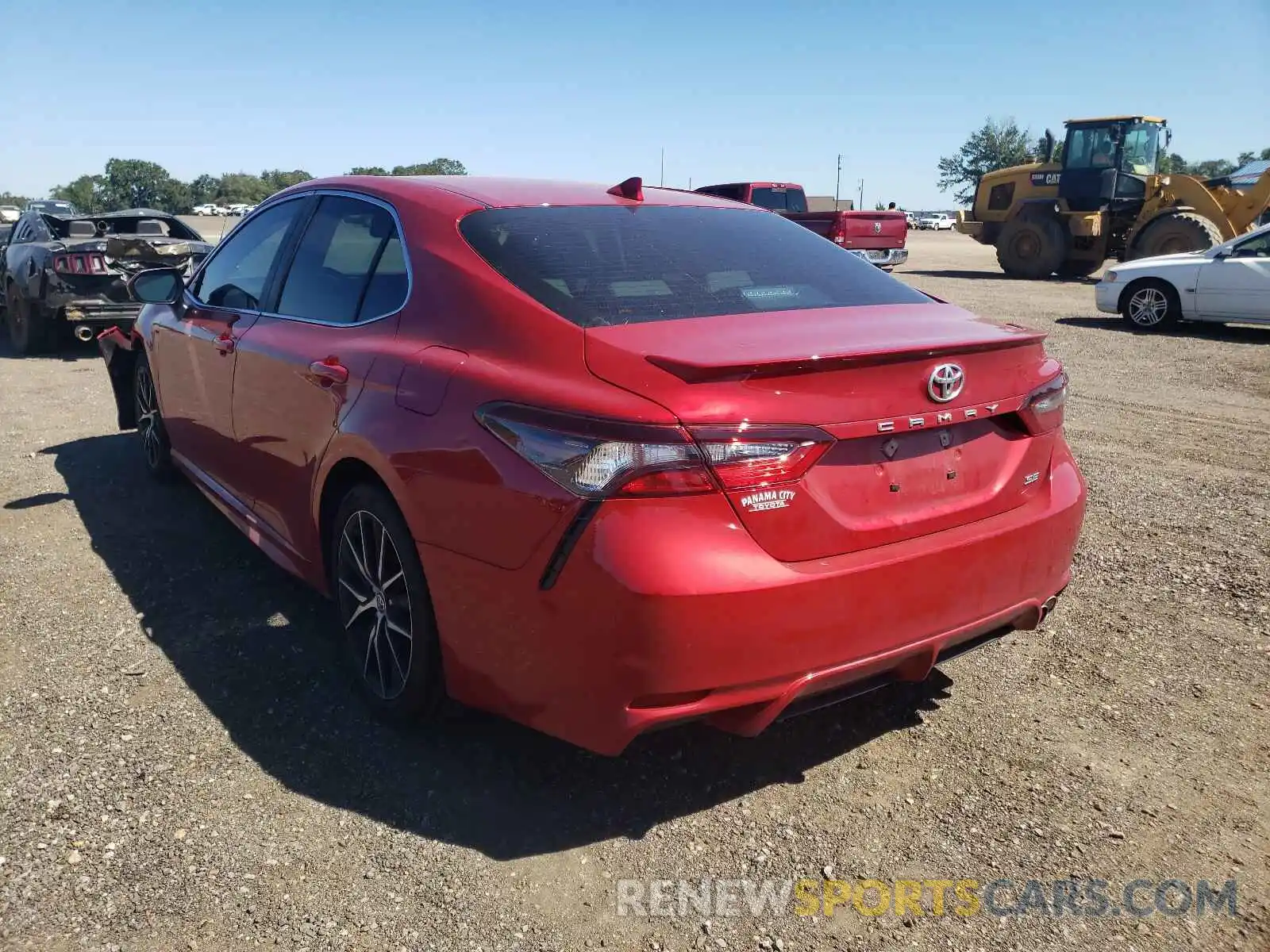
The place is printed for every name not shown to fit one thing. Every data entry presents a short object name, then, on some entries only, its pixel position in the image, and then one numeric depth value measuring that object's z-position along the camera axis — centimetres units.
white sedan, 1194
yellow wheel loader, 1830
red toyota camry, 229
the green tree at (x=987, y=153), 9731
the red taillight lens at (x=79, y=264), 1020
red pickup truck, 2130
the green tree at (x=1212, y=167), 9498
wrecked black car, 1023
